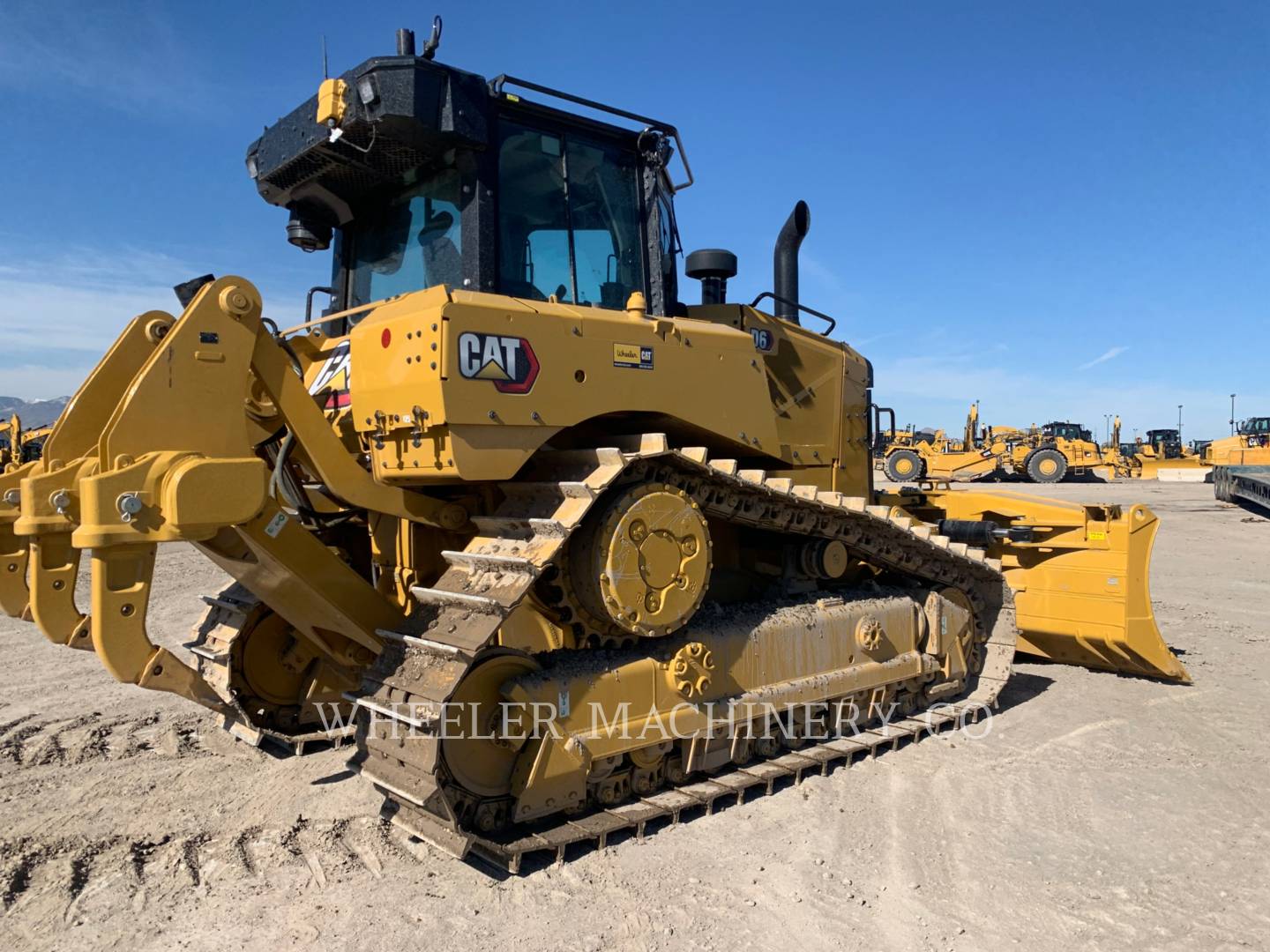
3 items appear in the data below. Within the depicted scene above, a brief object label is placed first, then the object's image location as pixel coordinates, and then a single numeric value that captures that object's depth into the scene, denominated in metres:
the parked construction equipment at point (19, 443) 25.61
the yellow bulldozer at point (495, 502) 3.82
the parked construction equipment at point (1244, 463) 25.02
